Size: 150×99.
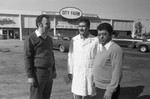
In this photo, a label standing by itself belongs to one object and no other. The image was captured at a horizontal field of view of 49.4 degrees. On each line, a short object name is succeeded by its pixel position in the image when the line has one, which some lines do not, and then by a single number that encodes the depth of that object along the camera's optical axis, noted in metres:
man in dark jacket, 2.78
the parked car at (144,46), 16.32
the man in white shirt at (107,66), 2.21
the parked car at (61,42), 14.29
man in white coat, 2.94
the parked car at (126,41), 20.73
